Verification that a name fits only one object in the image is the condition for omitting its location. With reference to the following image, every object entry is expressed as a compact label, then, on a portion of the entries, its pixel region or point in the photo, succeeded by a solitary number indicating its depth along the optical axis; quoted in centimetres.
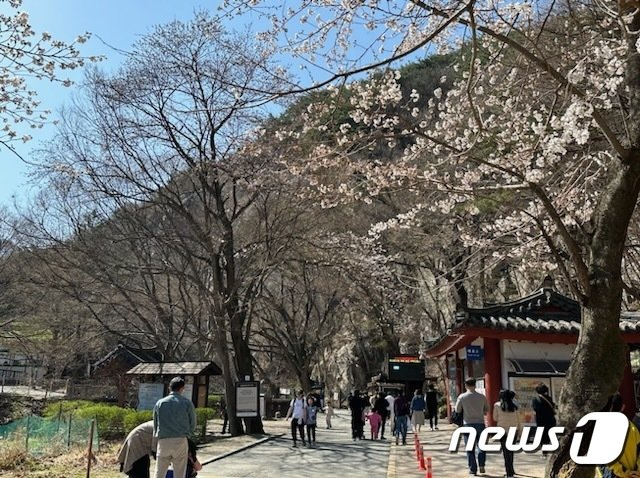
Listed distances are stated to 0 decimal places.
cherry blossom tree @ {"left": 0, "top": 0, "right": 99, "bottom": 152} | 756
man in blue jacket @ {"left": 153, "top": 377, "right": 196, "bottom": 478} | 738
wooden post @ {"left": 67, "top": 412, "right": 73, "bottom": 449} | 1468
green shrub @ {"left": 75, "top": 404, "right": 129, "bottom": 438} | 1851
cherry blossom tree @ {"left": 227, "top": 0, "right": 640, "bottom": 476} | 593
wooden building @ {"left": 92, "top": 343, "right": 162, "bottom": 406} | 3216
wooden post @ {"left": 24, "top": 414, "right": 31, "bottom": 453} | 1271
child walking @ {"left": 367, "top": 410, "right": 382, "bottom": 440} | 1892
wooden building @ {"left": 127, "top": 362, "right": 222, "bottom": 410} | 1958
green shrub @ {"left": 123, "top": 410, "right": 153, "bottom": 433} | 1742
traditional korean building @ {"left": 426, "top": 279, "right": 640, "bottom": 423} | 1535
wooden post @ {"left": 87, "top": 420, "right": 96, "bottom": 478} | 997
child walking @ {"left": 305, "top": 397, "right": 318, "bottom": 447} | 1627
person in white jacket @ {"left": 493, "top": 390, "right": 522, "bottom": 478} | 1013
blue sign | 1650
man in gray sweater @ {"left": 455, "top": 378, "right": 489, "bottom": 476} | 1003
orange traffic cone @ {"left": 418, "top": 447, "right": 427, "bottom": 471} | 1142
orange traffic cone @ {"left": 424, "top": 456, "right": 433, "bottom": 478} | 807
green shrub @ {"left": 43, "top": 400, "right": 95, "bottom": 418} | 2230
